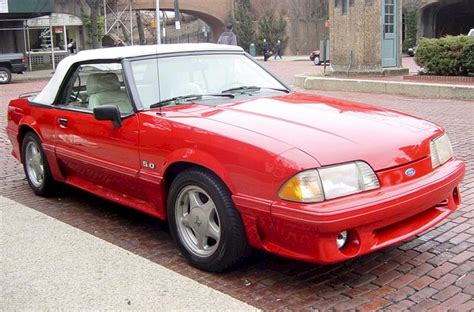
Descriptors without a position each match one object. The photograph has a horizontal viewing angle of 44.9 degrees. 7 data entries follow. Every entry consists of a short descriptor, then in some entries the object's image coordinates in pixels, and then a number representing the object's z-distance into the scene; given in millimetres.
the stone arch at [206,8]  48656
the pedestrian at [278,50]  46734
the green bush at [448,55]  14133
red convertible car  3377
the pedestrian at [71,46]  41259
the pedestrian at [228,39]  16328
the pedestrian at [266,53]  43159
